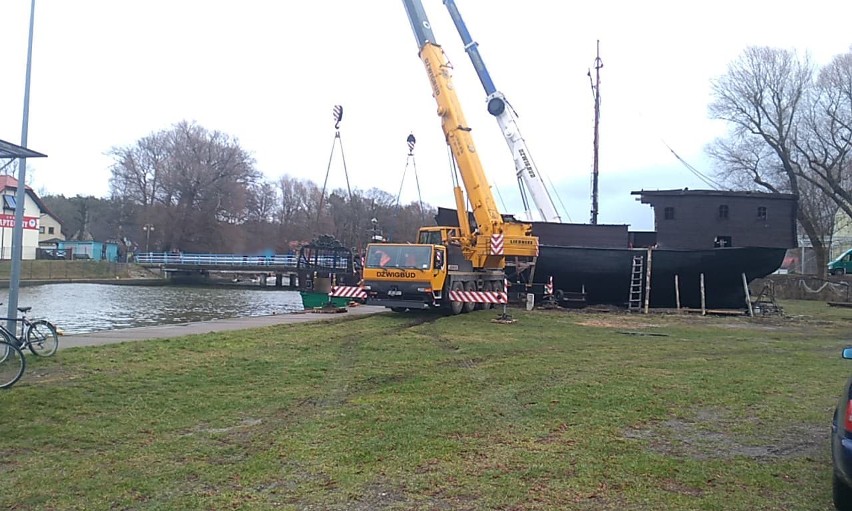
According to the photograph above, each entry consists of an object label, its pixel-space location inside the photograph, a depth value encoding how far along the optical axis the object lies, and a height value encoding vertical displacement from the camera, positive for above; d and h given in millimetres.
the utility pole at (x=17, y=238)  10492 +257
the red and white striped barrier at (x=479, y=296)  20266 -677
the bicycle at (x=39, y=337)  10188 -1145
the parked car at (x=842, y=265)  47750 +1336
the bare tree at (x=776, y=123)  42875 +9490
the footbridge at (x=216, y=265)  62406 -151
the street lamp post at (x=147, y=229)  68750 +3010
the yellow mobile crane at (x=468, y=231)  21656 +1300
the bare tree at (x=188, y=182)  67688 +7832
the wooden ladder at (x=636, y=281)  24703 -103
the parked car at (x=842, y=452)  4098 -956
